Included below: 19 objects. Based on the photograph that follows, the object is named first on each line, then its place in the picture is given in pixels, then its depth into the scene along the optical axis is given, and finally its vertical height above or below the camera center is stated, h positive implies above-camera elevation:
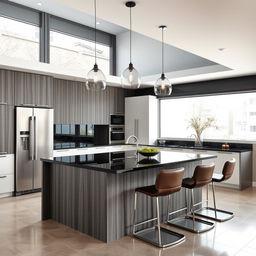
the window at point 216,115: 6.61 +0.39
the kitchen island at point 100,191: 3.29 -0.80
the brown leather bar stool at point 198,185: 3.67 -0.76
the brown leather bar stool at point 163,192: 3.18 -0.74
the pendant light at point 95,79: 3.62 +0.67
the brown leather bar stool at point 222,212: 4.11 -1.30
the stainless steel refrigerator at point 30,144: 5.53 -0.29
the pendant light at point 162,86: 4.11 +0.66
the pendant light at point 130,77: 3.71 +0.71
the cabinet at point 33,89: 5.57 +0.86
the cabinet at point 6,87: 5.34 +0.85
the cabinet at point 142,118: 7.75 +0.35
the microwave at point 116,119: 7.92 +0.31
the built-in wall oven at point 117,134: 7.91 -0.13
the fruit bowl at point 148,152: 4.07 -0.33
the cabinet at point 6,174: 5.32 -0.87
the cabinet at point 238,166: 5.98 -0.83
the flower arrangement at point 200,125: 7.12 +0.12
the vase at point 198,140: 7.12 -0.27
